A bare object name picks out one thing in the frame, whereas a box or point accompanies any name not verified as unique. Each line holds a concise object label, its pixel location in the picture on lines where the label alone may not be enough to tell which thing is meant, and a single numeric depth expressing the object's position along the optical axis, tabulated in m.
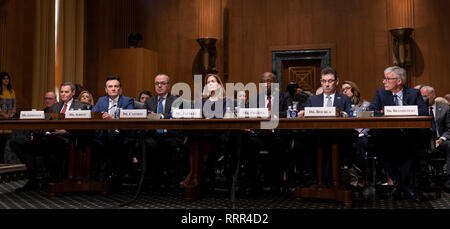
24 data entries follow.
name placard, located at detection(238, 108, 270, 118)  3.81
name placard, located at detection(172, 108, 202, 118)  3.92
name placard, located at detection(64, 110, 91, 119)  4.10
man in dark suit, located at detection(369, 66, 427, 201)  4.10
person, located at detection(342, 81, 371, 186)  4.93
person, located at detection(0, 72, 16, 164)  6.32
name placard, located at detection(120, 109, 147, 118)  4.02
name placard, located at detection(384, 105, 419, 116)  3.54
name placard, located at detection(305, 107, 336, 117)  3.70
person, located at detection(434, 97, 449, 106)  5.94
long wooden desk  3.45
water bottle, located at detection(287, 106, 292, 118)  4.03
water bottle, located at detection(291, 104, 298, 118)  4.02
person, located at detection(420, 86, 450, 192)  4.93
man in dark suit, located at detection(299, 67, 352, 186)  4.07
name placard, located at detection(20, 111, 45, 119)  4.17
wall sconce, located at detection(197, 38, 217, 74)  8.90
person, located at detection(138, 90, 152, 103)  6.84
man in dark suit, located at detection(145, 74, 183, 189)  4.84
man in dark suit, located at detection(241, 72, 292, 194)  4.59
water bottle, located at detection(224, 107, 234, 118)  3.95
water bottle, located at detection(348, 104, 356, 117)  3.91
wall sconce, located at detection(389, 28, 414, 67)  8.11
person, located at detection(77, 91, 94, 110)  5.59
